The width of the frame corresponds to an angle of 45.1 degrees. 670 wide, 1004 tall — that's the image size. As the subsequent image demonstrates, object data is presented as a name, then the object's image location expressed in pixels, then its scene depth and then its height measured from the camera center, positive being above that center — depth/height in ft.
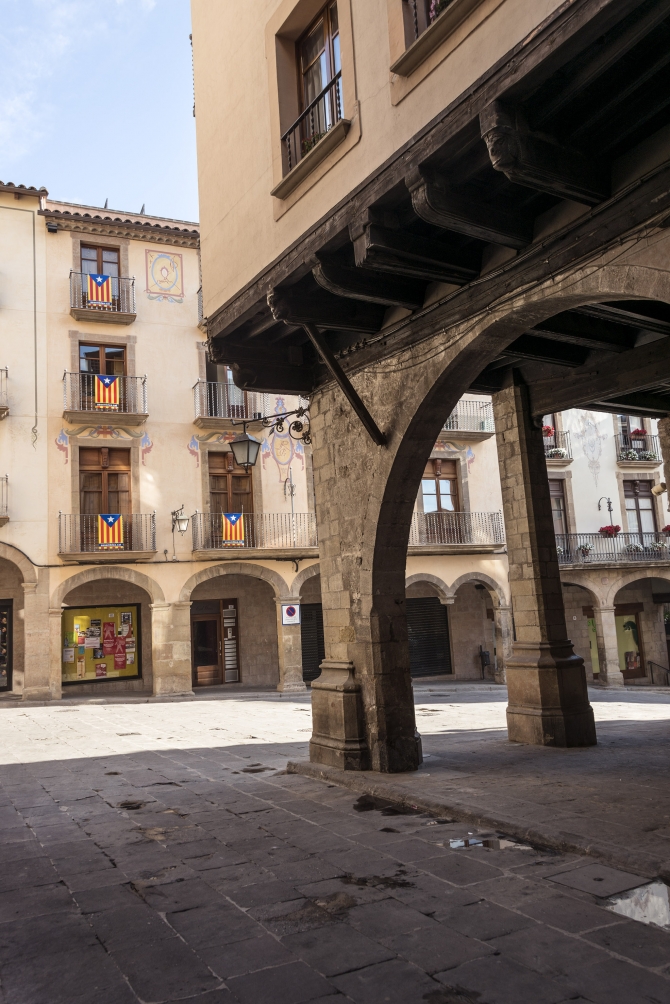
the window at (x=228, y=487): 69.77 +13.11
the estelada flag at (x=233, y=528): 67.41 +9.24
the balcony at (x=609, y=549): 78.33 +6.55
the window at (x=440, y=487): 76.59 +13.21
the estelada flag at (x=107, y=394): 65.62 +20.42
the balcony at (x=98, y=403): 64.85 +19.71
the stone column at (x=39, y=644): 61.31 +0.61
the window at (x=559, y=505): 81.46 +11.47
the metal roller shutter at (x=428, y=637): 77.25 -0.90
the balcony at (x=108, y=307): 66.74 +28.42
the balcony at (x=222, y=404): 68.56 +20.18
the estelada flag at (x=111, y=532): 63.52 +8.98
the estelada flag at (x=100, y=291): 67.36 +29.58
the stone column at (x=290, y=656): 67.51 -1.70
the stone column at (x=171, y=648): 64.80 -0.37
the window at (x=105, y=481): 65.67 +13.49
